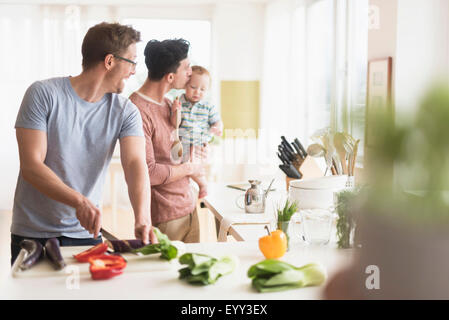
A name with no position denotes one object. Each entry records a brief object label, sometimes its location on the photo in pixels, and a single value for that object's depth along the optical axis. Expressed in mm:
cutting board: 1279
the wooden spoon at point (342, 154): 2232
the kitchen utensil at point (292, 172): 2594
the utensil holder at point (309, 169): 2625
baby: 2557
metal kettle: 2271
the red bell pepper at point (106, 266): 1234
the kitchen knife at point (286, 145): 2727
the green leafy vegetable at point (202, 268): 1190
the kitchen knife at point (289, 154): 2730
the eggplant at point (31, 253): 1299
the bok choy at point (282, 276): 1155
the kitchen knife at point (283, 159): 2745
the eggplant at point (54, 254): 1311
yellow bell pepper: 1428
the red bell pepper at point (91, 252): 1375
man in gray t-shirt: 1623
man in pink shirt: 2123
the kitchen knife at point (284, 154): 2738
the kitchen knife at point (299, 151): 2717
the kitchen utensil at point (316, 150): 2373
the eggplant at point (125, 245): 1441
